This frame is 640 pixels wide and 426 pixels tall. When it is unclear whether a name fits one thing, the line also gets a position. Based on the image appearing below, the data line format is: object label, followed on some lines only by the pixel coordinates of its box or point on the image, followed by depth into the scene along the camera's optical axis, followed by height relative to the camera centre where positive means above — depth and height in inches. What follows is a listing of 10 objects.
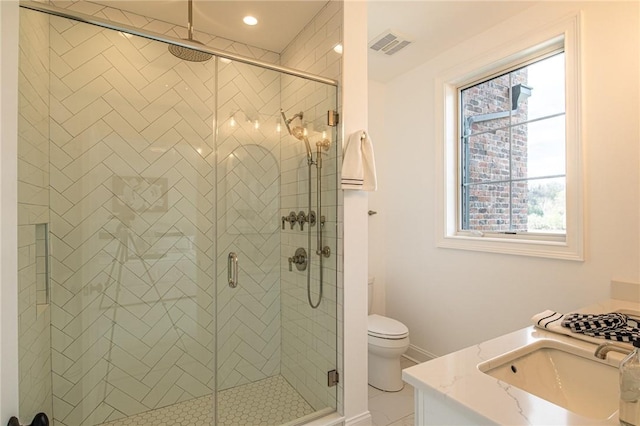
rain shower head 71.0 +37.4
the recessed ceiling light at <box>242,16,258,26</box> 85.4 +53.4
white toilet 88.6 -38.5
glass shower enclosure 70.0 -4.7
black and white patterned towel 40.3 -14.6
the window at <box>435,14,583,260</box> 73.5 +19.4
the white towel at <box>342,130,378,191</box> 71.6 +12.1
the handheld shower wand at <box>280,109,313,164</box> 82.6 +22.5
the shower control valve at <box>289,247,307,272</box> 85.0 -11.4
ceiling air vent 90.4 +51.6
